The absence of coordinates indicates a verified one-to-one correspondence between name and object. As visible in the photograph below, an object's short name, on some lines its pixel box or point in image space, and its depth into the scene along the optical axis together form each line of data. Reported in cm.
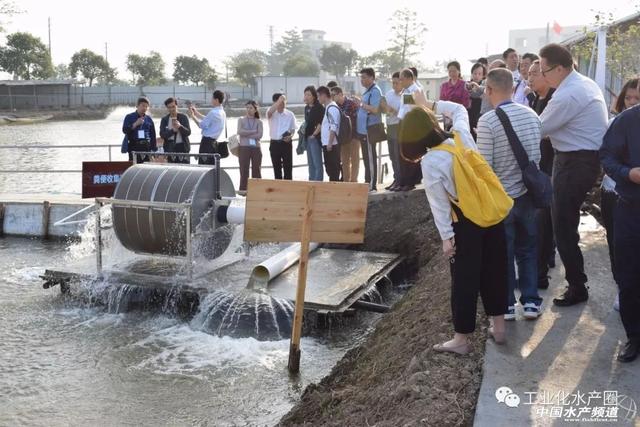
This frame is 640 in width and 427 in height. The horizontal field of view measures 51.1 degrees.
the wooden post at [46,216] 1225
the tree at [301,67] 8325
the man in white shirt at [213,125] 1131
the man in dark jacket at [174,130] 1123
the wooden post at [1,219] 1248
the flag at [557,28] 2569
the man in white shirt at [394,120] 1069
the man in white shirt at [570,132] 491
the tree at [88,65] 6450
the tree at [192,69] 6862
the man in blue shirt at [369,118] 1107
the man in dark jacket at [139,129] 1117
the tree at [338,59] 8894
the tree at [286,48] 14650
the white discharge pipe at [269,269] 791
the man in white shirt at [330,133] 1104
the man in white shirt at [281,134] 1176
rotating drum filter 802
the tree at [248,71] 7738
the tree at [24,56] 5588
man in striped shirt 474
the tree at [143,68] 6756
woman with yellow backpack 412
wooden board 553
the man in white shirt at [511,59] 954
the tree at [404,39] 7219
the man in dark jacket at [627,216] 425
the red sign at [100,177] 1030
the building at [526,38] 12506
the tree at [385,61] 7356
